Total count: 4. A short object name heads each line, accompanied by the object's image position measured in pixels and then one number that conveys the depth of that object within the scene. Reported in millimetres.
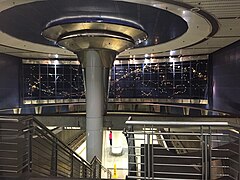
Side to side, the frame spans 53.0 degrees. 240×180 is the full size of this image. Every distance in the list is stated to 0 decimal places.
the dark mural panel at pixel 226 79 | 10602
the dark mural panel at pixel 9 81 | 14172
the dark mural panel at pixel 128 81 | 15977
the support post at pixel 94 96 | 9734
